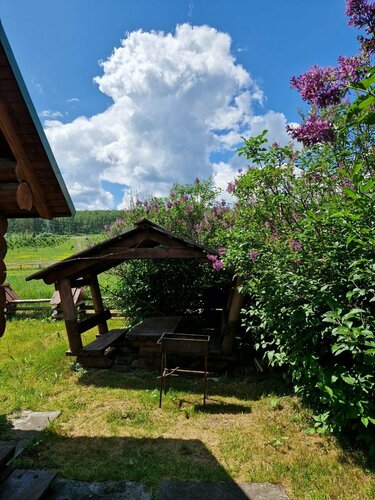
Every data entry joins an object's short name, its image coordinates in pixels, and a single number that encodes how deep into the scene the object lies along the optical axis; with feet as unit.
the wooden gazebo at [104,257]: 24.89
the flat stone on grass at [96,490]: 12.01
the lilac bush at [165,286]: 35.06
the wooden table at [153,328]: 25.54
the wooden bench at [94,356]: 26.25
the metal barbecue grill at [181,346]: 20.13
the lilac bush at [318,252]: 10.39
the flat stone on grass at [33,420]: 17.57
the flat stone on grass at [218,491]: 11.83
